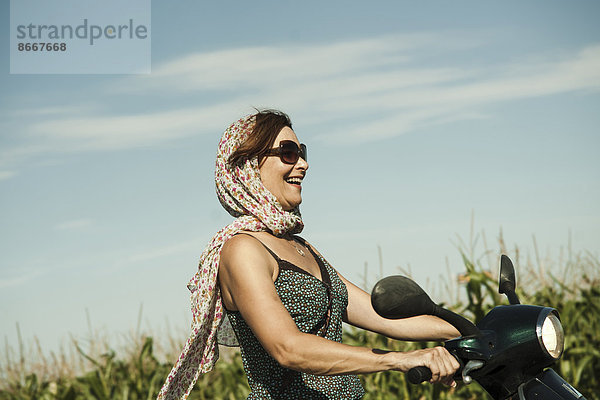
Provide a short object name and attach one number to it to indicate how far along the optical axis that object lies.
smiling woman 2.40
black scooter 2.02
